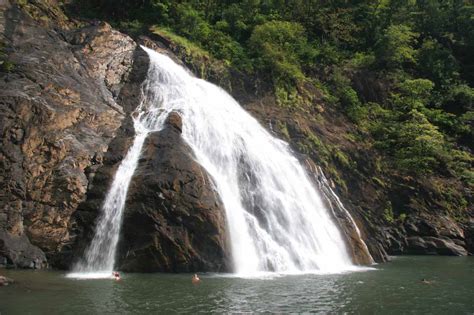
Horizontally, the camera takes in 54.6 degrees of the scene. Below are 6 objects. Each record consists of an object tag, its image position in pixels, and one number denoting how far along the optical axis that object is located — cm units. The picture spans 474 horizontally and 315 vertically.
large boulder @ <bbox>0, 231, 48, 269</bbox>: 1661
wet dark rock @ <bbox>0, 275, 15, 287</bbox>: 1328
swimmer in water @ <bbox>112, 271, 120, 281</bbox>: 1503
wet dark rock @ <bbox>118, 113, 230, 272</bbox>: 1694
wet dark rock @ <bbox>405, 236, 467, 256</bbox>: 2773
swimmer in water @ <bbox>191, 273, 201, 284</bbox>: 1504
